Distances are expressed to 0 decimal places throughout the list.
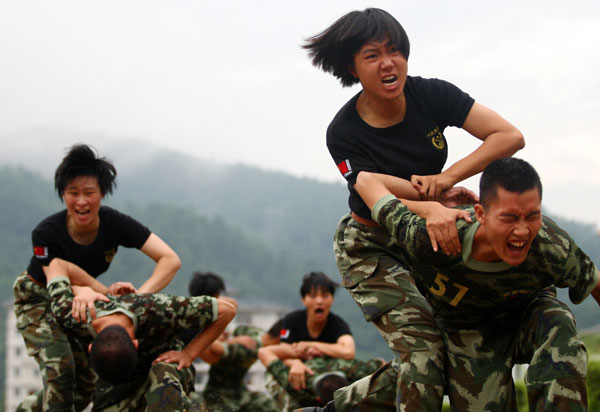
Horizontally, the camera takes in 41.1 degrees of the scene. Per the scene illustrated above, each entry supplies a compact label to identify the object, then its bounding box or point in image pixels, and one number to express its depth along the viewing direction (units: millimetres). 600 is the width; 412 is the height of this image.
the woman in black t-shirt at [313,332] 8406
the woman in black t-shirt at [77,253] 6785
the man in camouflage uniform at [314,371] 8109
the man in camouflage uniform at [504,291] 4184
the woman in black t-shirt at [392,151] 4820
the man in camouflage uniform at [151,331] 5832
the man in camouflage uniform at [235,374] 9188
